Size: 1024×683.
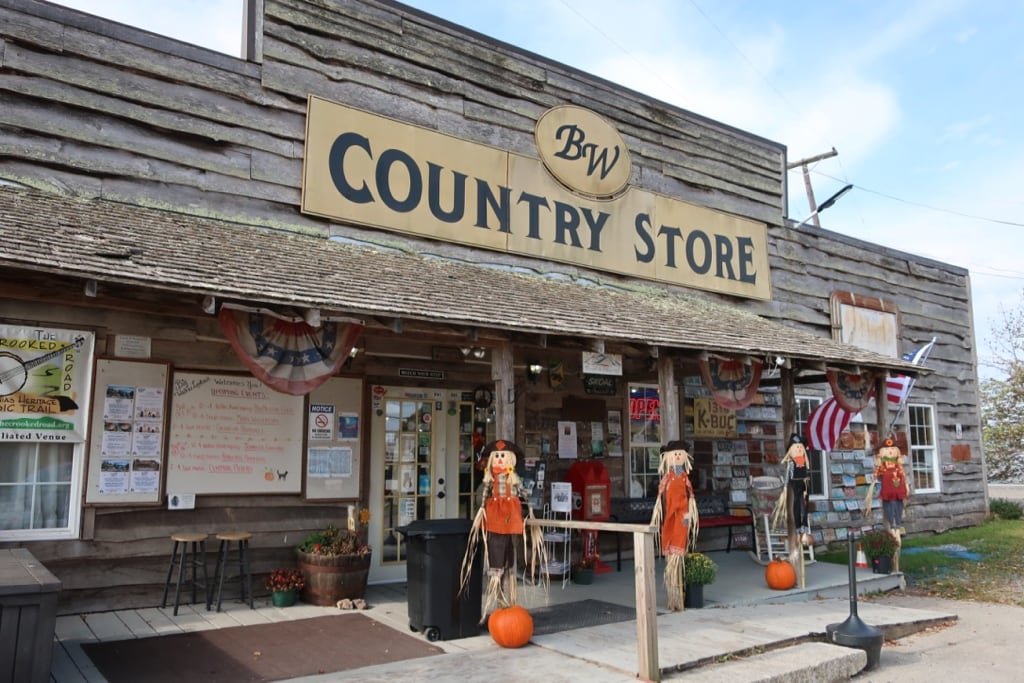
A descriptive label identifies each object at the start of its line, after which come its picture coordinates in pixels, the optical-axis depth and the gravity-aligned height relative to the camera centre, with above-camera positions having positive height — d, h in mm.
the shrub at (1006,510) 16688 -1236
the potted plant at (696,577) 7828 -1241
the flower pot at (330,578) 7449 -1184
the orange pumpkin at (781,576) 8797 -1384
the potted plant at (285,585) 7422 -1249
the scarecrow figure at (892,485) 10070 -421
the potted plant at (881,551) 9867 -1239
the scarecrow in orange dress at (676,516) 7762 -625
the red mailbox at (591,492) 9609 -486
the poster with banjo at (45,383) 6641 +618
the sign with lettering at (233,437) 7469 +165
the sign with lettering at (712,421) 11953 +493
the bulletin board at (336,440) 8258 +149
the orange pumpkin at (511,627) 6117 -1360
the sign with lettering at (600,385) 10594 +918
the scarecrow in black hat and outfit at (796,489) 9188 -435
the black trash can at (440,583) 6438 -1077
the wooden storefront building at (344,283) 6742 +1608
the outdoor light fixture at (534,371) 9984 +1052
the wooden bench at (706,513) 10102 -828
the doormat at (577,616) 6927 -1515
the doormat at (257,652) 5363 -1476
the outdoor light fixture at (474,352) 9352 +1218
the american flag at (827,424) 11812 +423
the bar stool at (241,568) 7121 -1058
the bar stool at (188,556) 6902 -933
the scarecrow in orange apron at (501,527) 6523 -620
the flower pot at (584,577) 9016 -1421
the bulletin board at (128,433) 7035 +197
